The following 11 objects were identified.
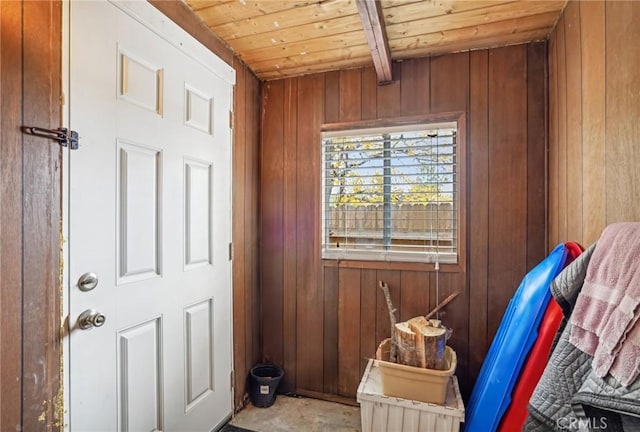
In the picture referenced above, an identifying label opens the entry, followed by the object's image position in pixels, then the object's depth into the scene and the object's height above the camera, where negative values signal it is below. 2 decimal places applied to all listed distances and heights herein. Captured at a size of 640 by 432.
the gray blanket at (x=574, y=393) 0.74 -0.46
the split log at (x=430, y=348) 1.56 -0.65
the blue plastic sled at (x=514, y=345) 1.33 -0.56
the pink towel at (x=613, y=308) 0.76 -0.24
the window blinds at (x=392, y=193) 2.01 +0.15
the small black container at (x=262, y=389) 2.12 -1.14
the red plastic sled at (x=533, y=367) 1.26 -0.61
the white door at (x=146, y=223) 1.14 -0.03
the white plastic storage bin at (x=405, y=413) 1.51 -0.95
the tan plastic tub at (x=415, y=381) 1.53 -0.81
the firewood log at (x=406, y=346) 1.59 -0.65
